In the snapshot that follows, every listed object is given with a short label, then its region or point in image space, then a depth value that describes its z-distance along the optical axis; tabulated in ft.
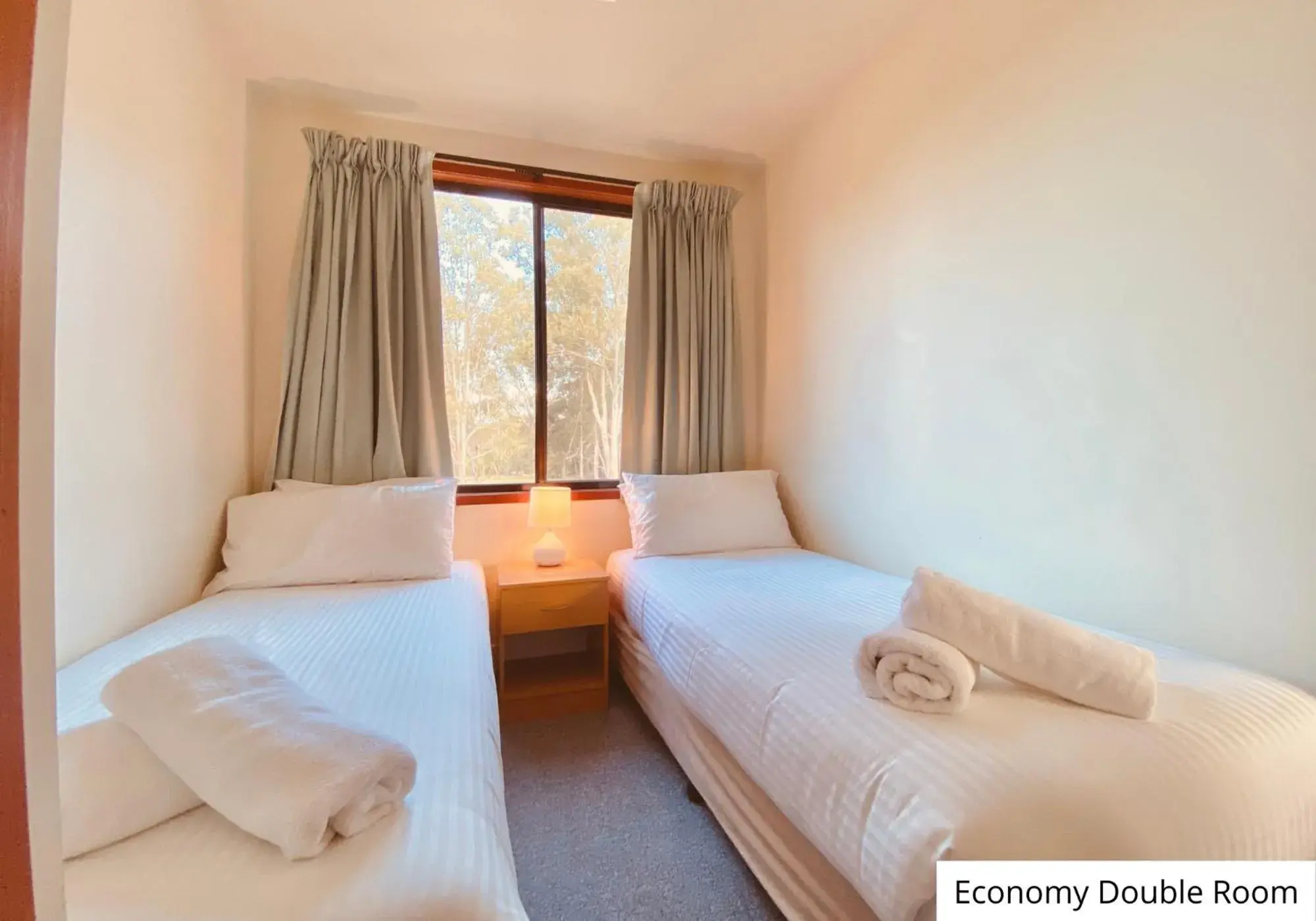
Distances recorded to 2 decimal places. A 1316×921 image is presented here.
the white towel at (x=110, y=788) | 2.20
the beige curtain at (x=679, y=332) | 9.06
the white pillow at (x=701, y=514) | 7.98
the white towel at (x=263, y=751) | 2.18
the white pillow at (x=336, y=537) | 6.35
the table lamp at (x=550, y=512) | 7.84
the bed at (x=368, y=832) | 1.97
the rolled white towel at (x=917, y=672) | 3.26
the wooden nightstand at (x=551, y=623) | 7.08
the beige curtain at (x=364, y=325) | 7.43
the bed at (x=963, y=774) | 2.50
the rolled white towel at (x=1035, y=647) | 3.15
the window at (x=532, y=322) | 8.60
